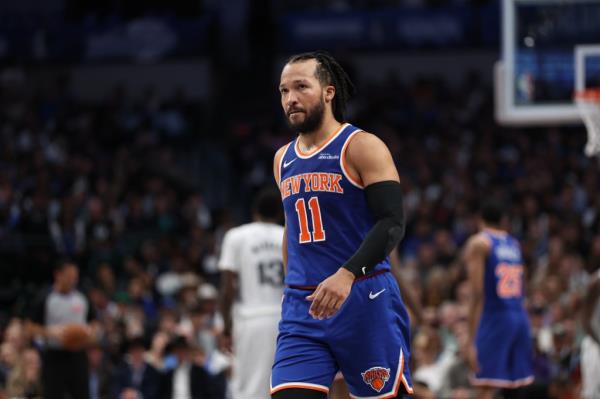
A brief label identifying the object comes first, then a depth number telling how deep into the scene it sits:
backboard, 11.45
